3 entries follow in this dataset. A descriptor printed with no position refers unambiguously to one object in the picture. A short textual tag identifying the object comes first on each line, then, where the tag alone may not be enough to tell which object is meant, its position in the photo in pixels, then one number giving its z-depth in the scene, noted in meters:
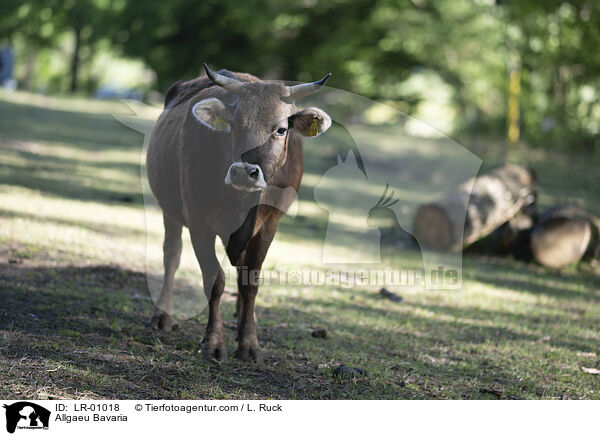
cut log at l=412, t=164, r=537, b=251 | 10.84
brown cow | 5.11
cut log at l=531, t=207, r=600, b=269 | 10.44
